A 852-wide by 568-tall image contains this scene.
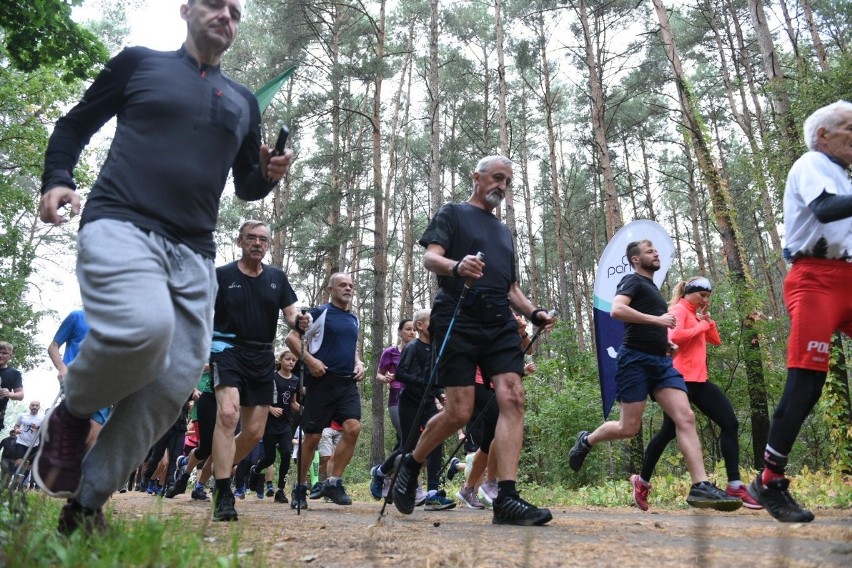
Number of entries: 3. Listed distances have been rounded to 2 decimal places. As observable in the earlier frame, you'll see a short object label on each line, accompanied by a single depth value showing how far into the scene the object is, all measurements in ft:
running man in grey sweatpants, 8.64
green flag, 17.07
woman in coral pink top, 20.33
